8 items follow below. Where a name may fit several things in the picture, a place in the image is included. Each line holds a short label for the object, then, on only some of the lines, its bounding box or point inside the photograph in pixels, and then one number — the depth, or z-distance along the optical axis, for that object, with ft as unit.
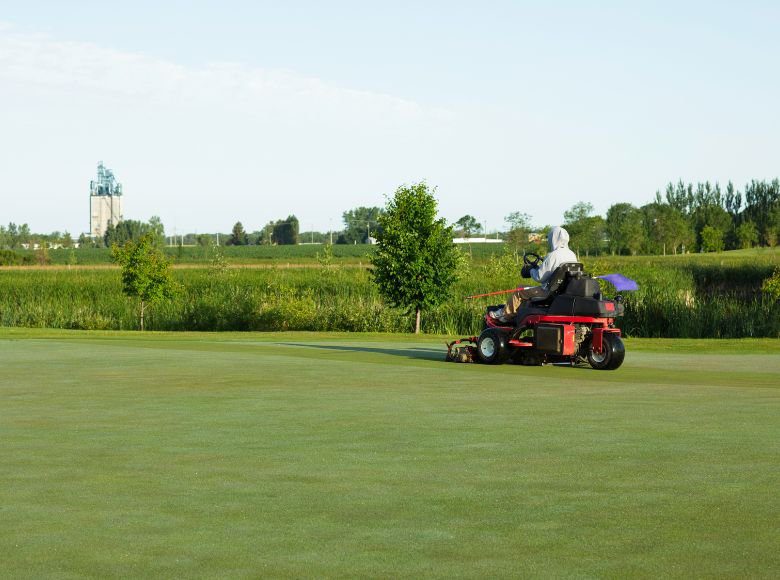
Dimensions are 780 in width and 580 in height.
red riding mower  60.80
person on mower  62.34
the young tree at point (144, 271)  138.10
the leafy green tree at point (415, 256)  114.01
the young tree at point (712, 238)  483.10
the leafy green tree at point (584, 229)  457.68
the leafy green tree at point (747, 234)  492.54
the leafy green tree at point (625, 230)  478.59
